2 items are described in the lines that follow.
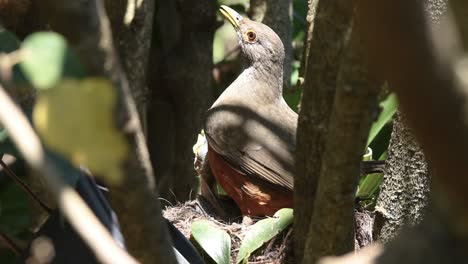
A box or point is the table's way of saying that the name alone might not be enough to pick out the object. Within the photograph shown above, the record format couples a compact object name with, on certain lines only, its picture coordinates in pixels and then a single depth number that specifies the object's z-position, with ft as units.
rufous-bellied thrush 32.48
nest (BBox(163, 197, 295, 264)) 25.72
